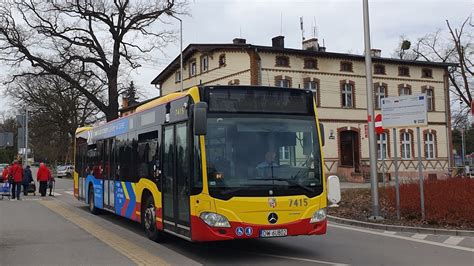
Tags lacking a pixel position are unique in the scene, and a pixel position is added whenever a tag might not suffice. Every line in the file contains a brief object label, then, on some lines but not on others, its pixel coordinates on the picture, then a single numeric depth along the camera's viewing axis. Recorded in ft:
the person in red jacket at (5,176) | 81.12
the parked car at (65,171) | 199.27
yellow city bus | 27.66
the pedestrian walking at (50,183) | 87.40
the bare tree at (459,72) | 137.08
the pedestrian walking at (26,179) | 84.81
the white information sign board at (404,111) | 43.98
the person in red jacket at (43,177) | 84.69
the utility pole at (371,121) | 46.50
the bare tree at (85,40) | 120.67
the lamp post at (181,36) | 126.28
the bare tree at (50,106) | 172.86
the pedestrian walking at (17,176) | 75.56
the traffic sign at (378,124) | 48.76
